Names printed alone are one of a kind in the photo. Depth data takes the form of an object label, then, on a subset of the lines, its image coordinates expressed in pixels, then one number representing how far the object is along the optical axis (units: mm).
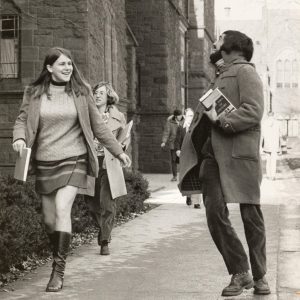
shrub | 6652
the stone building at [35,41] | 16672
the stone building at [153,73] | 26656
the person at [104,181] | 8430
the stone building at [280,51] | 93188
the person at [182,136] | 13303
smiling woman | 6402
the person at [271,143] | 21000
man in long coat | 5977
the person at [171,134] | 21672
